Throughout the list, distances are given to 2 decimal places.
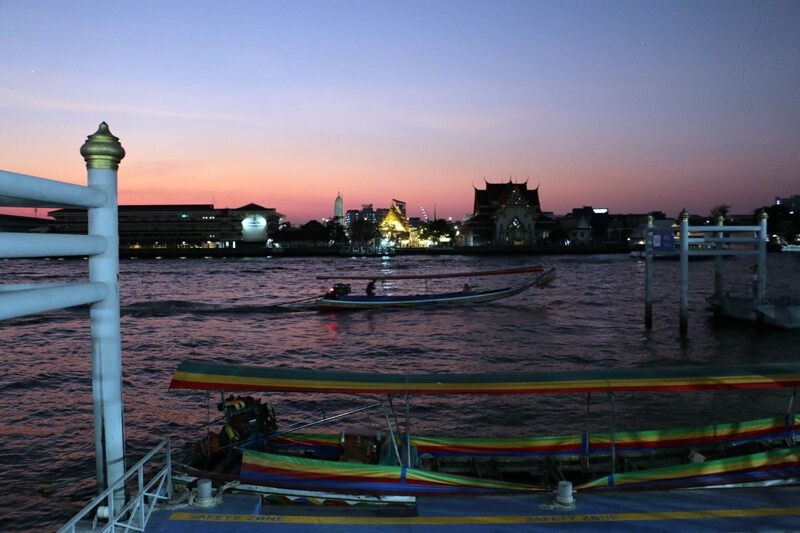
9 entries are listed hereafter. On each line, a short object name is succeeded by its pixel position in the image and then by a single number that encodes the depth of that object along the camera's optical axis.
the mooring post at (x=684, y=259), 22.75
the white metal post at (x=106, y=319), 4.90
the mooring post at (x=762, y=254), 23.42
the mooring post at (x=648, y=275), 24.27
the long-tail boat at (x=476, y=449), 6.87
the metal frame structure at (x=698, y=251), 22.91
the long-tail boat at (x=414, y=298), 34.34
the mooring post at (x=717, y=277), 27.81
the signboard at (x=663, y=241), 24.70
